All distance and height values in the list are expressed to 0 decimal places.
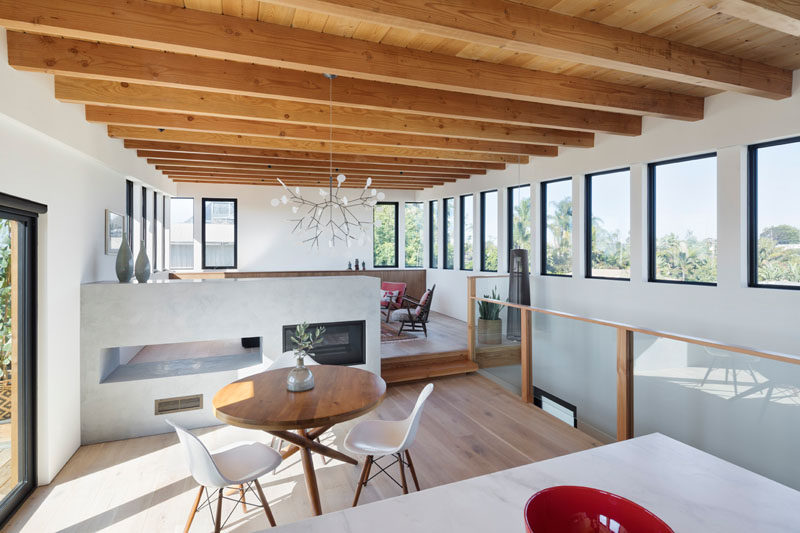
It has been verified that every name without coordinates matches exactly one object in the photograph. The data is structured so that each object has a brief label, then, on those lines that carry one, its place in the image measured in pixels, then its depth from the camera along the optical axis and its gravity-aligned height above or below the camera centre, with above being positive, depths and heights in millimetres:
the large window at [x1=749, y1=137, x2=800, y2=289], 3725 +464
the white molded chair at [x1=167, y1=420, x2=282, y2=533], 2072 -1117
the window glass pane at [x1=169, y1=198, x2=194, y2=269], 8094 +634
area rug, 6458 -1131
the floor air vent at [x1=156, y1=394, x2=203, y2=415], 3850 -1309
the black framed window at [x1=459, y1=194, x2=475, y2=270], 8195 +728
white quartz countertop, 743 -464
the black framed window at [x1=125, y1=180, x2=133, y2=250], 5438 +823
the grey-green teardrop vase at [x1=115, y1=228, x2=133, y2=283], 3982 +19
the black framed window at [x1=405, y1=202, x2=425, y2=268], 9609 +783
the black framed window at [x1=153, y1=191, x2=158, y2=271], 6877 +639
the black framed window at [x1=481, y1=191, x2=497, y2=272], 7555 +625
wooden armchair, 6410 -781
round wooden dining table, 2239 -820
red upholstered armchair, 7336 -628
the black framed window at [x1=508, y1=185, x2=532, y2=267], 6762 +794
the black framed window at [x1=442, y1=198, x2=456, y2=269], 8742 +682
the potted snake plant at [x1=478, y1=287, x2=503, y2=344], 5199 -754
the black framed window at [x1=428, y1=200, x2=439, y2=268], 9305 +696
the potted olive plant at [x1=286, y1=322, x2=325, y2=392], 2662 -727
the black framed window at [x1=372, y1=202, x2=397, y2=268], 9430 +678
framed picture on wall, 4382 +381
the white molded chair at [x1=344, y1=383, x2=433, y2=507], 2465 -1091
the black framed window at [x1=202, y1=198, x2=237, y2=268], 8383 +656
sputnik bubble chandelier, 8734 +955
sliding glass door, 2645 -605
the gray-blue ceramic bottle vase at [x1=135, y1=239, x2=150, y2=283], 4152 -40
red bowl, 630 -389
